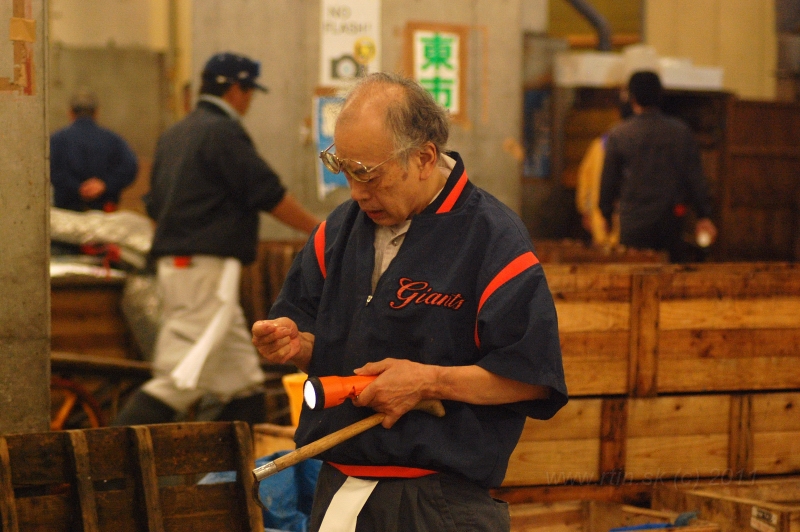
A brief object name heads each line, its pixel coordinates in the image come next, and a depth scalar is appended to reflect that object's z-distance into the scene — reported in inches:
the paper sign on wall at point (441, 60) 357.7
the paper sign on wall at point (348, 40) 347.6
